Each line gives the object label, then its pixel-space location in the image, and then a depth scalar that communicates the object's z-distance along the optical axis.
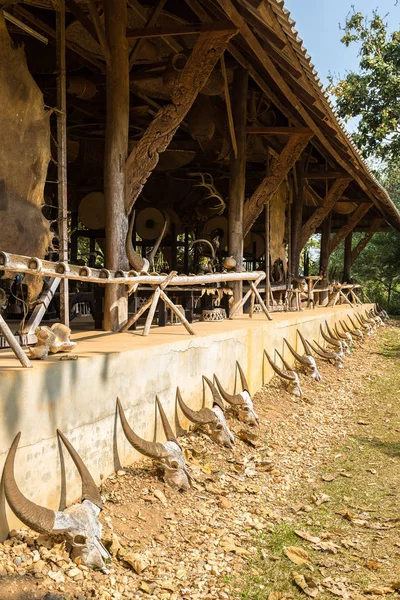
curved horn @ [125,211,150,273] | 5.78
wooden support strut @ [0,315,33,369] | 3.32
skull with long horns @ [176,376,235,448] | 5.13
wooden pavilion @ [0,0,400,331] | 5.05
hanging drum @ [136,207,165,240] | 12.17
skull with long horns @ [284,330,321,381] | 8.90
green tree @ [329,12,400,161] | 22.08
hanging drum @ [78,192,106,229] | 11.03
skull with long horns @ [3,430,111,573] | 2.93
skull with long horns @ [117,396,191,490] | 4.09
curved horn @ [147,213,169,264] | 5.81
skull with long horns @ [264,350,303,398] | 7.74
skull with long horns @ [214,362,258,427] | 5.99
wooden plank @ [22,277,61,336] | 4.44
